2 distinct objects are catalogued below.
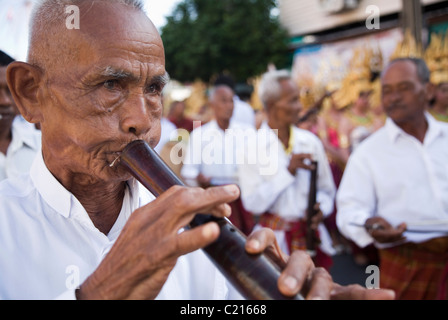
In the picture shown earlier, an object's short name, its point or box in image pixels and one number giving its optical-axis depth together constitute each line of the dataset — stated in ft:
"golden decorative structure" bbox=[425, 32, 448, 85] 20.79
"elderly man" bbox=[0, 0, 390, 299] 3.35
